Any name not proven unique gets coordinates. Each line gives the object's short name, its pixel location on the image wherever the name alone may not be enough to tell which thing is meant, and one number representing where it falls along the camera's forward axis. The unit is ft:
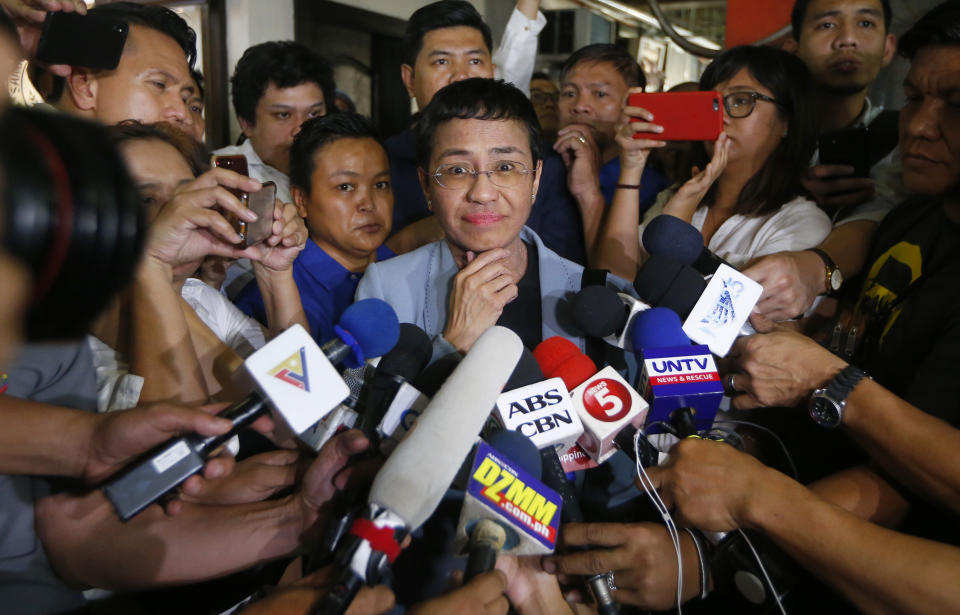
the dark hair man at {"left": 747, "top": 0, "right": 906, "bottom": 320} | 5.16
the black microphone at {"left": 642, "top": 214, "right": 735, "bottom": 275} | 4.56
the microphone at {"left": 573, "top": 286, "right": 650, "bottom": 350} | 4.35
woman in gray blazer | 5.54
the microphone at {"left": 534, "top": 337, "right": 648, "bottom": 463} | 3.78
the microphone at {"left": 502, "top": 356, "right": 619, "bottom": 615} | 3.39
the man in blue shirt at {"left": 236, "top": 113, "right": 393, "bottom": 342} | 6.92
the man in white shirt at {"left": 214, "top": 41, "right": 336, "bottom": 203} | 9.29
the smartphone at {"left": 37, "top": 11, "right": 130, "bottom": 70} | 5.32
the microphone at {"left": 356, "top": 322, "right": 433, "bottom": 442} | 3.49
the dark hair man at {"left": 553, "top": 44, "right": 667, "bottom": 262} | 8.56
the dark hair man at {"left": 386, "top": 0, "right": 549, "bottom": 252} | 8.39
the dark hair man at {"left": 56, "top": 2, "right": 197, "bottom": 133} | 6.19
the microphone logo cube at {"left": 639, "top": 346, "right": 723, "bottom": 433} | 3.86
